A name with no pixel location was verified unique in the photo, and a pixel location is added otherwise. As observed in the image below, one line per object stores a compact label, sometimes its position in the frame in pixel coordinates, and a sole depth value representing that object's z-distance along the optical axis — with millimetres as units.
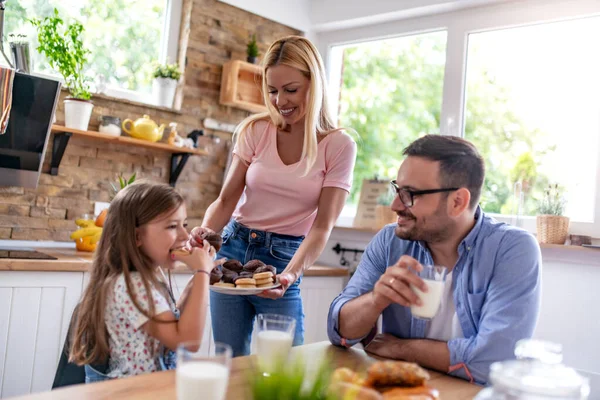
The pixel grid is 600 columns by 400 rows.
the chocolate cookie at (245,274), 1856
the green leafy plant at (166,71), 3516
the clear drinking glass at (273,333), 1149
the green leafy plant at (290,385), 734
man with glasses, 1485
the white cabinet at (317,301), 3508
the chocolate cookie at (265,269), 1888
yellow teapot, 3348
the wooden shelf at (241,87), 3770
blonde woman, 2098
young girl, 1427
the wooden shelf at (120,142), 3127
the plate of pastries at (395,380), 1059
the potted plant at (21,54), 2754
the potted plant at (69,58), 3039
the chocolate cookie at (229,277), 1845
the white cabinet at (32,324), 2480
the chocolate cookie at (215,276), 1819
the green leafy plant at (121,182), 3195
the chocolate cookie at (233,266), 1977
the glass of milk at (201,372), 914
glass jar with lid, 897
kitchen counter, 2453
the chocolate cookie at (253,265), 1966
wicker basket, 2922
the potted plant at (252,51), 3877
